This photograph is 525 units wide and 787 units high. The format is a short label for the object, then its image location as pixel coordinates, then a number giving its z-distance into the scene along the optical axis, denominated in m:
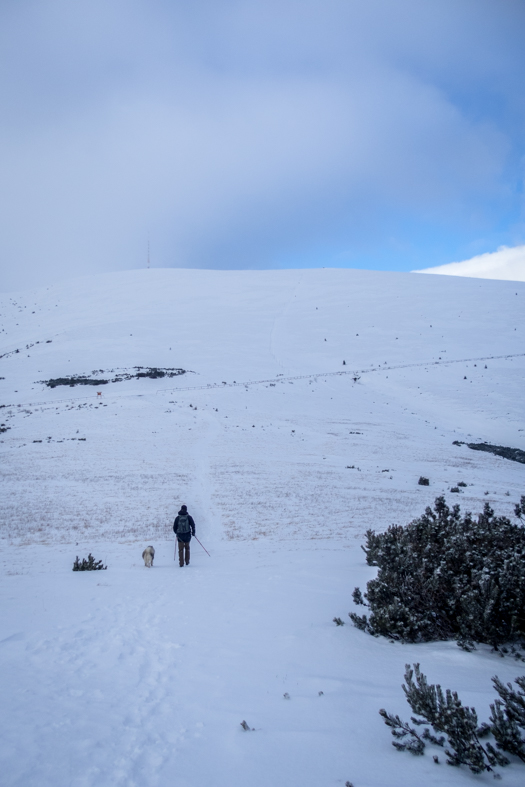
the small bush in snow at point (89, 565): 10.05
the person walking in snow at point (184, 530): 11.34
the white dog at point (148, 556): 10.86
